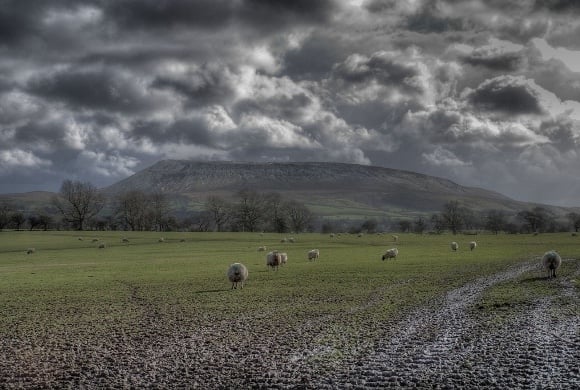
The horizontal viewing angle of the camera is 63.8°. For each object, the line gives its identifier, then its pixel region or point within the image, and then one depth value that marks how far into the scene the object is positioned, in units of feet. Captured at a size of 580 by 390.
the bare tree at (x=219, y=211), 515.09
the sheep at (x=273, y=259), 134.62
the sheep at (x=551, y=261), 102.68
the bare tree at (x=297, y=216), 502.79
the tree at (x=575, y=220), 485.97
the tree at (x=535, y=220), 541.34
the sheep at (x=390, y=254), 164.74
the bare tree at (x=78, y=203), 466.70
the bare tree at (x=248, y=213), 485.97
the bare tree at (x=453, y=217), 515.09
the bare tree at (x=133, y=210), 479.00
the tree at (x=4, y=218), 485.97
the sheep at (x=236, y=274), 99.25
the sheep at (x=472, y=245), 222.07
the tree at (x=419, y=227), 559.83
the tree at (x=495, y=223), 527.40
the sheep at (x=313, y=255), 174.38
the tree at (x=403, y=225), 635.42
